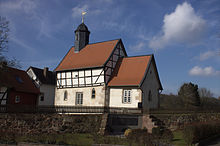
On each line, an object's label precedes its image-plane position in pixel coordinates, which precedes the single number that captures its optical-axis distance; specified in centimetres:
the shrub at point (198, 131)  1602
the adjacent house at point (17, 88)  3091
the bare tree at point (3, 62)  2587
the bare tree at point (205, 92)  7282
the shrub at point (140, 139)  1345
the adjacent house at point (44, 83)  3856
